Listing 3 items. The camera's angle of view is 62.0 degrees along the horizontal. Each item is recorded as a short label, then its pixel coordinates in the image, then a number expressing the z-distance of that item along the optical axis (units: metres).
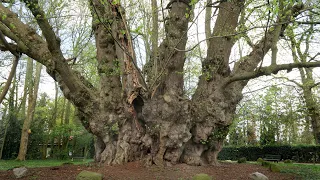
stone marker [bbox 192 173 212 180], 5.72
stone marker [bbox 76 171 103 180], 5.52
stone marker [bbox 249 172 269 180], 6.29
